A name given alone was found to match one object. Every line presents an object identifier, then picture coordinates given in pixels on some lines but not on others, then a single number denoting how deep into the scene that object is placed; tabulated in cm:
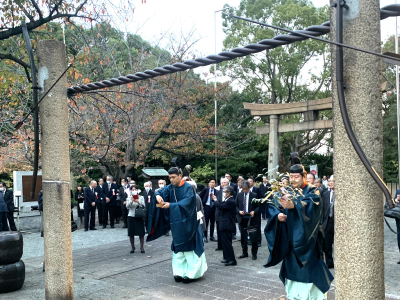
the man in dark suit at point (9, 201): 1389
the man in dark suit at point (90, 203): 1470
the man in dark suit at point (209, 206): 1207
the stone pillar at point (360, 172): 232
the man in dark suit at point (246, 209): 992
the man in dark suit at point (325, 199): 827
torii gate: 1802
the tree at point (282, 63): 2422
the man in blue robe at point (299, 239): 473
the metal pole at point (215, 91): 1780
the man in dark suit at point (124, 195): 1496
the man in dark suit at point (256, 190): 1301
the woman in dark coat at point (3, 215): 1330
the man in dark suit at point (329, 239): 820
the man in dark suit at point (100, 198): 1548
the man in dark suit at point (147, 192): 1314
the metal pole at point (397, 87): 1837
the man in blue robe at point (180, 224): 714
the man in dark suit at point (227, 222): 866
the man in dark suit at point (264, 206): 1566
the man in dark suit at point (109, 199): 1546
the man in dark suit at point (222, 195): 1033
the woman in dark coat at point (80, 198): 1551
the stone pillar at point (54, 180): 458
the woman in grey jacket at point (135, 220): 986
